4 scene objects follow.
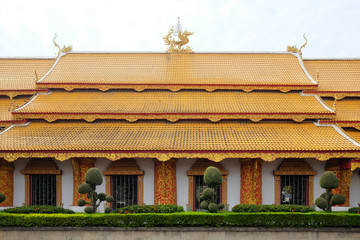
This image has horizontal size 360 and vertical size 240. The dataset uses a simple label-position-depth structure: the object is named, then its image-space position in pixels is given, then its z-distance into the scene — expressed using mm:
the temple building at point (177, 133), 16078
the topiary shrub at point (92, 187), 13461
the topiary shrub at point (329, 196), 13203
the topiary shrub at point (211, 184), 13109
